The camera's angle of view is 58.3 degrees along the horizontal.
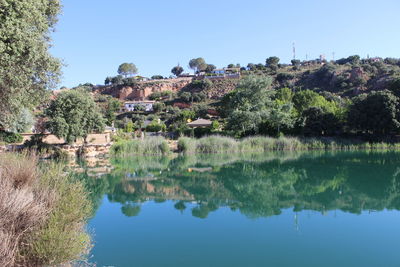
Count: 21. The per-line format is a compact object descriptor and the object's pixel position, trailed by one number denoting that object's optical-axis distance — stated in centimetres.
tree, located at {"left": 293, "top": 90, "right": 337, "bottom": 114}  4101
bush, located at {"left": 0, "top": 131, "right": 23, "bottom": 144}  2855
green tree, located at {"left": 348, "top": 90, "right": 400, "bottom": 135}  2908
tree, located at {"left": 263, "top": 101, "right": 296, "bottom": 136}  3245
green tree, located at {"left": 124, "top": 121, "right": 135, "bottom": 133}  4248
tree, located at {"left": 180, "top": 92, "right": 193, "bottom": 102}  6850
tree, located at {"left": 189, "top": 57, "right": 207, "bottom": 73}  10650
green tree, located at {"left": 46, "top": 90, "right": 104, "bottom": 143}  2589
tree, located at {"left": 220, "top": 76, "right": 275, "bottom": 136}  3362
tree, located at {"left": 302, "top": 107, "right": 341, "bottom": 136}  3164
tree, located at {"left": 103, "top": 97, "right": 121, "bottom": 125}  5251
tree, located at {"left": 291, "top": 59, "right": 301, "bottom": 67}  8672
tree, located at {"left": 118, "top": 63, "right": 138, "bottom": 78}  9938
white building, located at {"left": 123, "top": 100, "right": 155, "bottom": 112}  6512
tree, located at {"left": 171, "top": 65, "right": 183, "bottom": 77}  10812
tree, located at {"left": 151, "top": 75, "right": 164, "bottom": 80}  9790
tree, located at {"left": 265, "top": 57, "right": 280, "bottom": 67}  9074
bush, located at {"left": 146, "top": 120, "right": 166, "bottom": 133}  4297
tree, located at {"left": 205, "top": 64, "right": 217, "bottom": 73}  10047
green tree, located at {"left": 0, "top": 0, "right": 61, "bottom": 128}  791
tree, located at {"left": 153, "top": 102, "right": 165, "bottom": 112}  6275
